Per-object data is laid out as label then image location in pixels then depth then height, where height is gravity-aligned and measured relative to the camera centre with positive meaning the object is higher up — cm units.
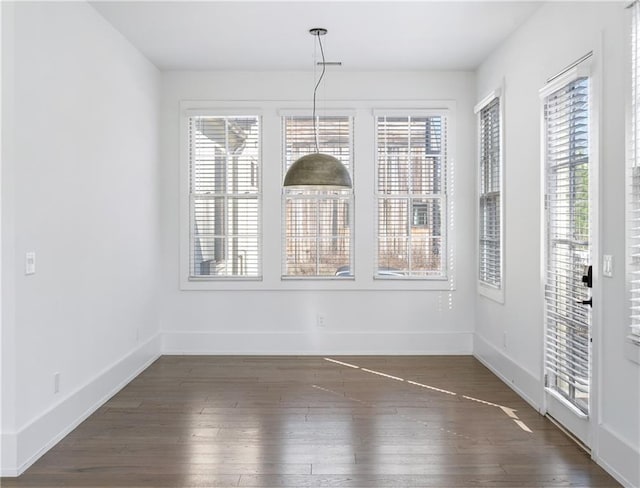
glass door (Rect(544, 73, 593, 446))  391 -13
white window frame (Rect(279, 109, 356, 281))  672 +48
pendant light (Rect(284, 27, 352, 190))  468 +50
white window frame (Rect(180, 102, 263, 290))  673 +39
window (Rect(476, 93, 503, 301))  584 +42
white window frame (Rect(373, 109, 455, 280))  673 +55
